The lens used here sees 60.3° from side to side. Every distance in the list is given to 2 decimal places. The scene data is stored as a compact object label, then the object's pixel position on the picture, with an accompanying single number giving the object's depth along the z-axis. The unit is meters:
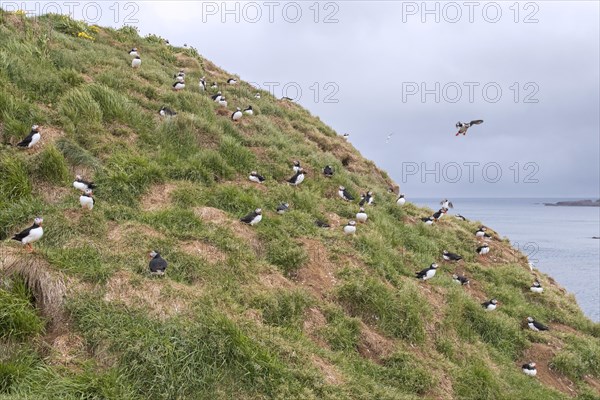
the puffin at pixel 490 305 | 14.02
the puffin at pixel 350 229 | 13.38
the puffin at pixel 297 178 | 15.62
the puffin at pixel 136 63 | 19.23
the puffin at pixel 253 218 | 11.84
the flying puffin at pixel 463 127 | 16.80
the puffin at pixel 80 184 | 10.91
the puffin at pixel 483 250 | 18.62
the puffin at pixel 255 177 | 14.77
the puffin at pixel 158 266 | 8.87
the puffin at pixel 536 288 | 16.86
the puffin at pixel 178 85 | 18.81
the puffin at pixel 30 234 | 8.51
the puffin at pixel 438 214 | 20.08
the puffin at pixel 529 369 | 12.26
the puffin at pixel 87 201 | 10.20
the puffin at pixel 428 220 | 18.84
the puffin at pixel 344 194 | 16.61
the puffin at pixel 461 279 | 15.42
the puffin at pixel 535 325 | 14.44
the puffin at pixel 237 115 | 18.52
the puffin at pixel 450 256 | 16.72
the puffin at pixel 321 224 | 13.57
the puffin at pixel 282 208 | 13.34
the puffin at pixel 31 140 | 11.48
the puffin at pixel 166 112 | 15.70
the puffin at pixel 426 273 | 13.48
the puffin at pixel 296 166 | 16.03
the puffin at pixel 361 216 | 14.90
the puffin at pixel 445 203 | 21.87
